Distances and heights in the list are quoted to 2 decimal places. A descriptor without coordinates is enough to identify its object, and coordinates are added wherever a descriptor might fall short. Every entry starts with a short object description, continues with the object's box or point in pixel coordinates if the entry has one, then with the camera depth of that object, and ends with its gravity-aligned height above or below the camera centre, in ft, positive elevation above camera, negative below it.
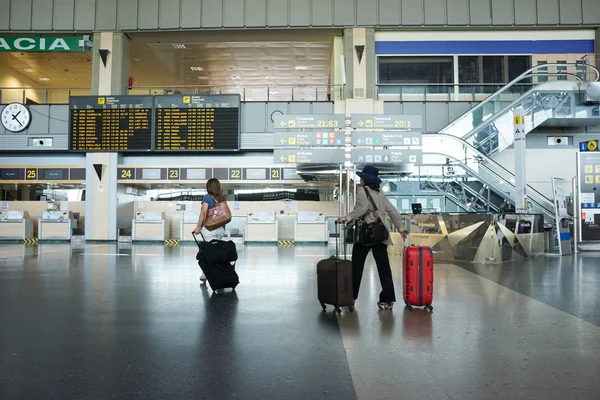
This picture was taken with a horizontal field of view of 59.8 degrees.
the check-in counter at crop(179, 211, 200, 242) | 61.98 -1.01
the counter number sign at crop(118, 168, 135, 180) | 61.67 +4.85
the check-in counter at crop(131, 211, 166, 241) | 62.13 -1.41
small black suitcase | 21.80 -2.28
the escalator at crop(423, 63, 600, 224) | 55.06 +11.12
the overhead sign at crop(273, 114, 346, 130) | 46.55 +8.57
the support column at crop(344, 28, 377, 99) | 59.98 +17.95
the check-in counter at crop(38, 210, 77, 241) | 62.85 -1.40
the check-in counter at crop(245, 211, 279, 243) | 61.62 -1.65
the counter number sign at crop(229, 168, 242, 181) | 61.31 +4.75
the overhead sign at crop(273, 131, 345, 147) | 46.47 +7.00
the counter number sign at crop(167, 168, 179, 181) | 61.62 +4.89
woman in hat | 18.02 -1.05
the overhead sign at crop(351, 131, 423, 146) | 45.57 +6.92
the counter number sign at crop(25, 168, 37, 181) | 62.85 +4.85
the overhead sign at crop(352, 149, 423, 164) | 45.75 +5.43
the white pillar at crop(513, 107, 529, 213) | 42.42 +4.68
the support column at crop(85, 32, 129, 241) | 61.41 +5.51
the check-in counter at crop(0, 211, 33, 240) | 62.64 -1.43
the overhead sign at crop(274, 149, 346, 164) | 46.09 +5.45
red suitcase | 17.81 -2.05
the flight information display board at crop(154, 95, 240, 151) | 58.29 +10.62
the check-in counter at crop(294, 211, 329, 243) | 61.31 -1.35
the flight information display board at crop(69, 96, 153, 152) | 58.90 +10.47
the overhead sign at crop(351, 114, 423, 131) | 45.96 +8.47
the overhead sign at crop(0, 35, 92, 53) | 63.31 +20.93
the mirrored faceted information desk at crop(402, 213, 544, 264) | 36.58 -1.27
